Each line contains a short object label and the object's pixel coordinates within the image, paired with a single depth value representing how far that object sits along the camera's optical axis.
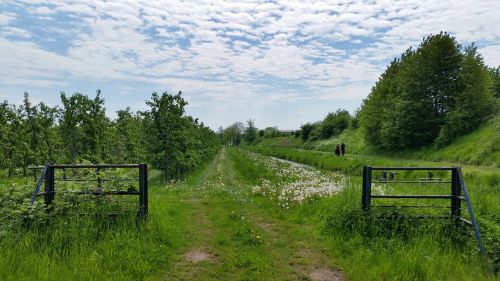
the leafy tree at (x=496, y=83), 41.22
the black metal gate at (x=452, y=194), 7.24
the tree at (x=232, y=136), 162.75
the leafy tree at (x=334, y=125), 72.31
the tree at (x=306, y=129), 84.50
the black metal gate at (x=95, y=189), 7.33
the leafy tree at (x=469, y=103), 29.44
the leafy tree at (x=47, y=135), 27.47
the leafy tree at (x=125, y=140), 30.18
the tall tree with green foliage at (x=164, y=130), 20.56
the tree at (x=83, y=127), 21.70
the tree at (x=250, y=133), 144.18
